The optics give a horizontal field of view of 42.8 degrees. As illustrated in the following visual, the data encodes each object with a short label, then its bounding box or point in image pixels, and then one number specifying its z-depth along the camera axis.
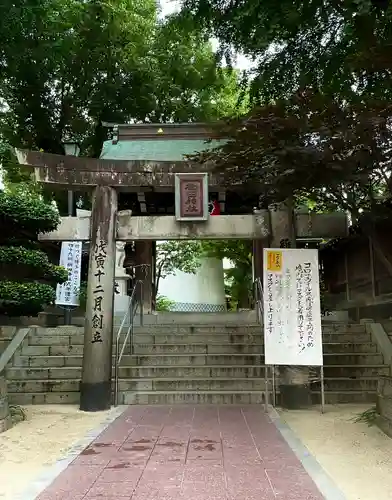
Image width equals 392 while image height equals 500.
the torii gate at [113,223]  8.33
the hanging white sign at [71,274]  13.18
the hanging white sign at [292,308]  7.57
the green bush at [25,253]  9.09
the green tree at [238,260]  19.98
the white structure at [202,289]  21.98
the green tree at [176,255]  20.08
